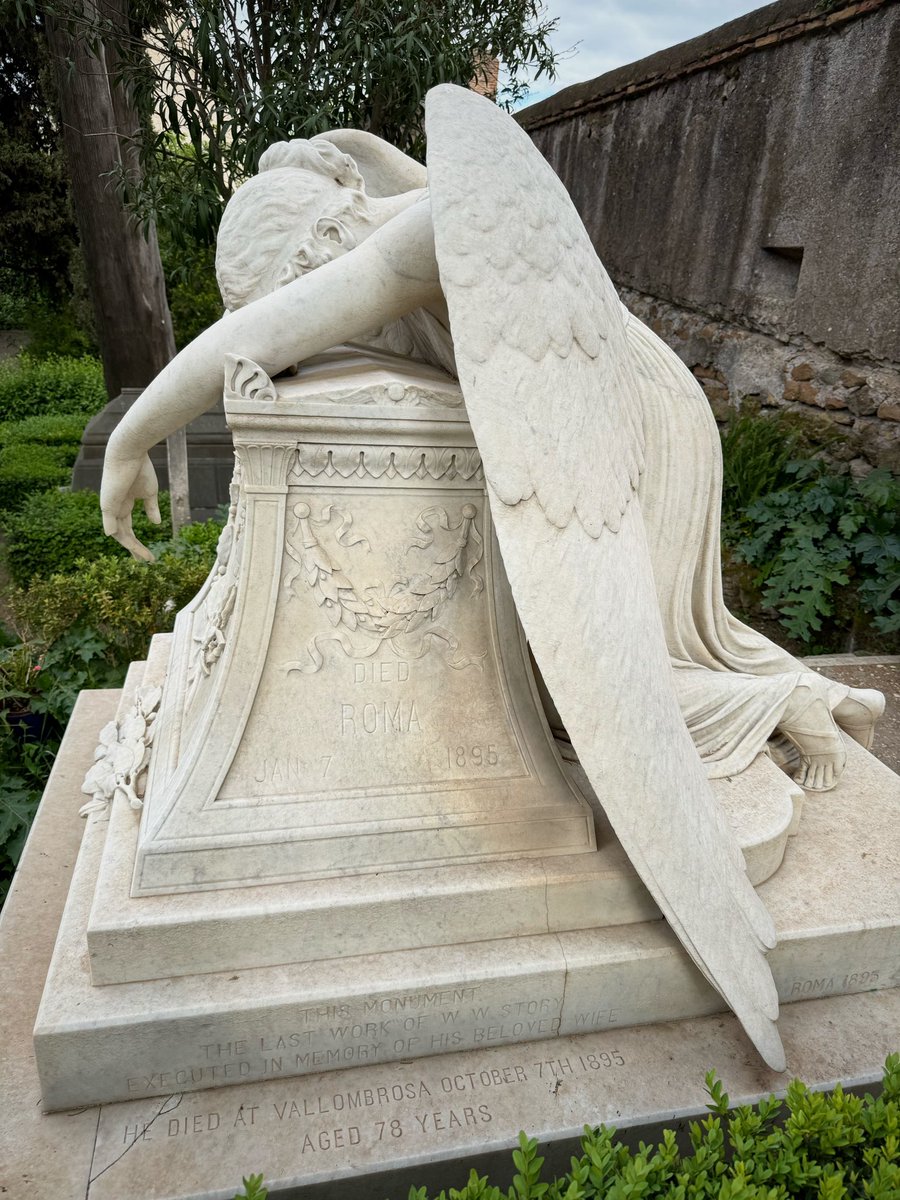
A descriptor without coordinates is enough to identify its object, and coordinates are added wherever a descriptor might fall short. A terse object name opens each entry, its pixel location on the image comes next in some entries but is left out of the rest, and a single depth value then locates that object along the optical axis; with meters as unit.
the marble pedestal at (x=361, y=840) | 1.71
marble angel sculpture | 1.51
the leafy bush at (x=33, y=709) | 2.71
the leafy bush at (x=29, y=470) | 7.51
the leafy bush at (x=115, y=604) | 3.88
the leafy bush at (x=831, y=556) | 4.57
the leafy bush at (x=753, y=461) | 5.45
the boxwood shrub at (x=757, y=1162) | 1.31
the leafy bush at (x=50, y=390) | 11.95
